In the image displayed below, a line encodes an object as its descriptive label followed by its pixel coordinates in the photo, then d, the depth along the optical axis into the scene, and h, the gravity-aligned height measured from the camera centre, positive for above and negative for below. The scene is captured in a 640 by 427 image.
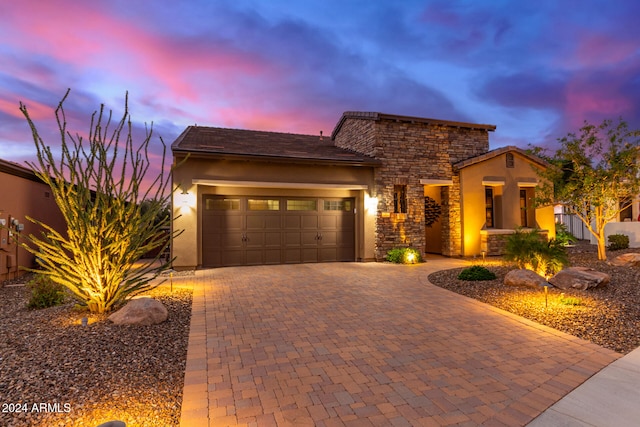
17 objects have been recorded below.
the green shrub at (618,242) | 13.98 -0.96
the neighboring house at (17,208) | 8.53 +0.63
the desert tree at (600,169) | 10.16 +1.75
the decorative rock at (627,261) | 9.01 -1.18
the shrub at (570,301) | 5.80 -1.50
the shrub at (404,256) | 11.88 -1.25
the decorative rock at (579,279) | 6.65 -1.26
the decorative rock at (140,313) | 4.69 -1.35
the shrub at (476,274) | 8.12 -1.37
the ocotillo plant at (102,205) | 4.92 +0.36
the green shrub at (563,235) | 15.38 -0.70
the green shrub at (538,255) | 8.08 -0.87
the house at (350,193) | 10.99 +1.25
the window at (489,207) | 14.06 +0.69
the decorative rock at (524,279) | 7.00 -1.32
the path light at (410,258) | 11.85 -1.32
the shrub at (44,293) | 5.78 -1.24
